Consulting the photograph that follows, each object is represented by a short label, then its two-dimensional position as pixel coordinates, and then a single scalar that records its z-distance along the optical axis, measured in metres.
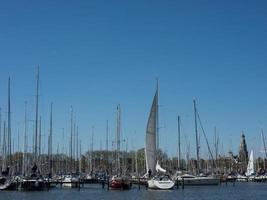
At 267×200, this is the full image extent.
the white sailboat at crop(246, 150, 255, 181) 159.00
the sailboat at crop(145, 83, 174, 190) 81.31
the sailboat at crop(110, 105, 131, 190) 85.50
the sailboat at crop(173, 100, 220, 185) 103.56
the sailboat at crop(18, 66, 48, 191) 78.94
